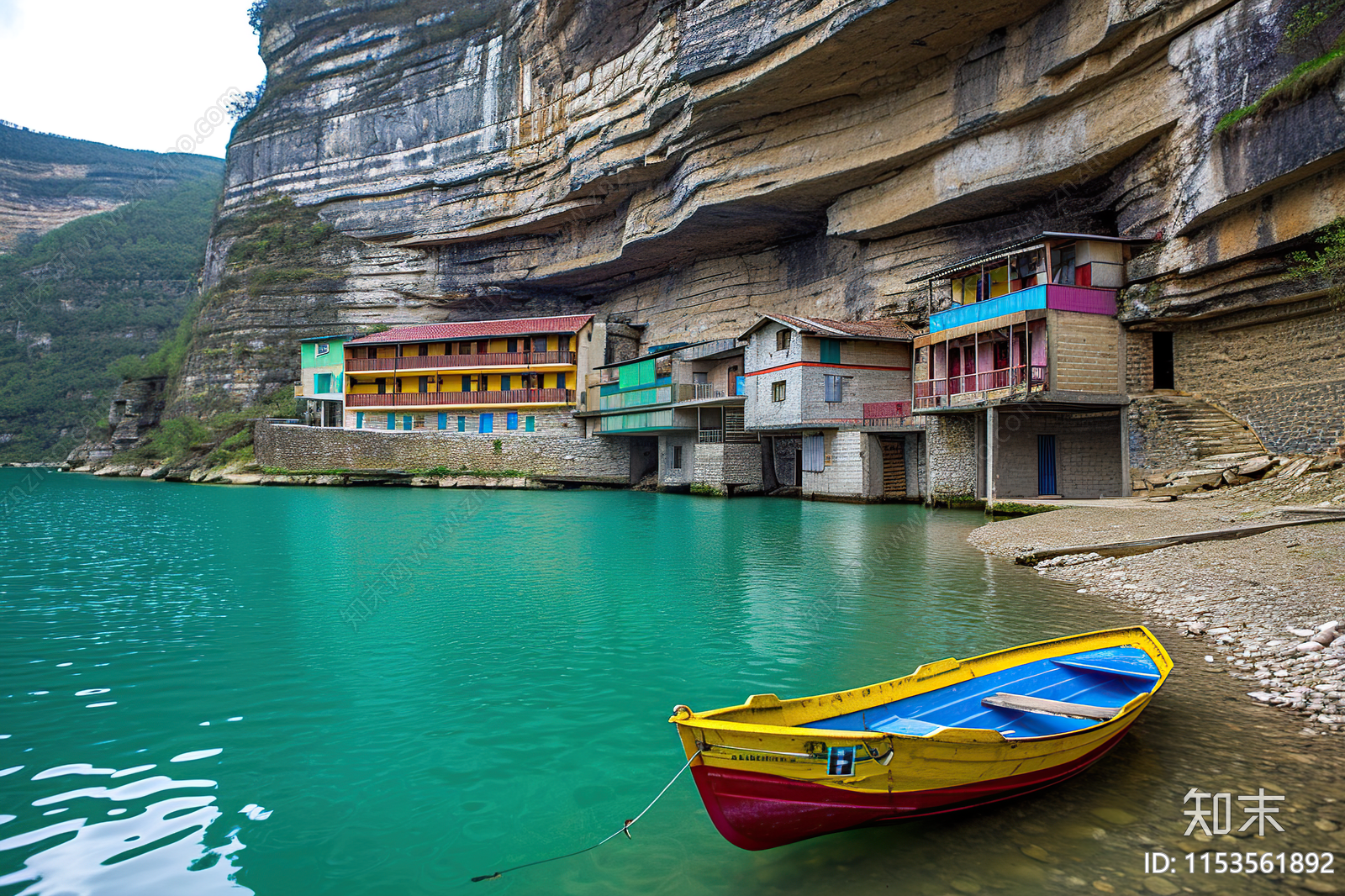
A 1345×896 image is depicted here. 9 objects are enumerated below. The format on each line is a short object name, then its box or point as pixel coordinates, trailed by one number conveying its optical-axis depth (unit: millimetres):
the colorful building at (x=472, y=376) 48656
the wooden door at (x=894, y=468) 30984
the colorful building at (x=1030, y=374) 23359
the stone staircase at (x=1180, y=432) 21094
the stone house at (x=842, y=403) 30672
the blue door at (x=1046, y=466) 26891
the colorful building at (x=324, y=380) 53531
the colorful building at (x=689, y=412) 37875
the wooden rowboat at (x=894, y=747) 4043
